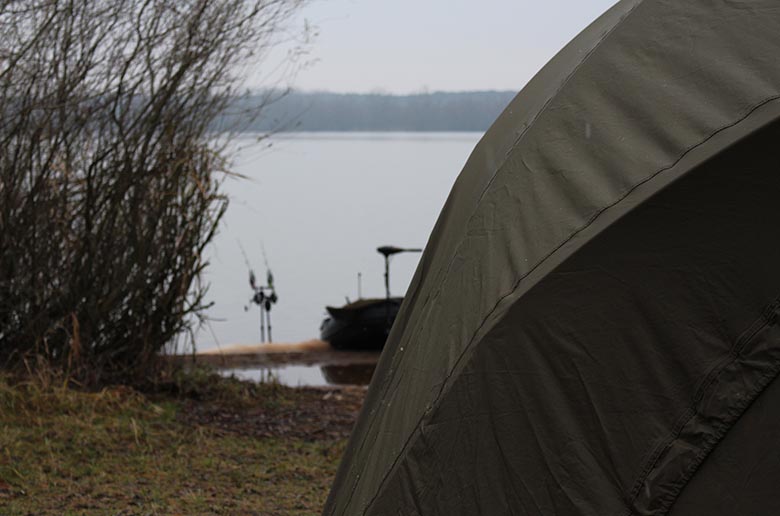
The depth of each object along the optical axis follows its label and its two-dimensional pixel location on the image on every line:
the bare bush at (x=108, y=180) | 6.88
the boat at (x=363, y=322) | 10.65
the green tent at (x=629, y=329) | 2.44
